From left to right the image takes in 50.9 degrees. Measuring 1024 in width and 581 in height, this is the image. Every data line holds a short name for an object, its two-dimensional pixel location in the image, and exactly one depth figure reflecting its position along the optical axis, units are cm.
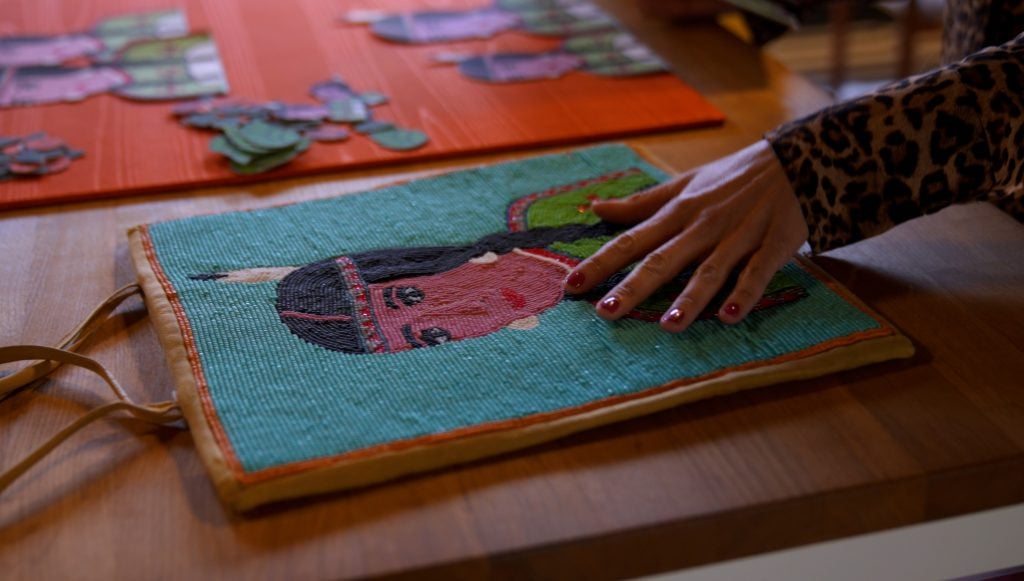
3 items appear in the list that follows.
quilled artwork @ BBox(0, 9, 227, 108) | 133
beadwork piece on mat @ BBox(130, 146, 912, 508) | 69
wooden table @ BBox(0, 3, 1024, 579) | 63
